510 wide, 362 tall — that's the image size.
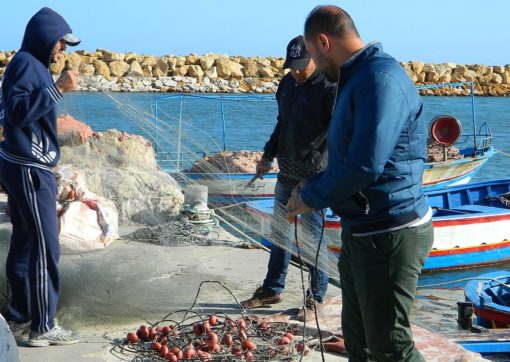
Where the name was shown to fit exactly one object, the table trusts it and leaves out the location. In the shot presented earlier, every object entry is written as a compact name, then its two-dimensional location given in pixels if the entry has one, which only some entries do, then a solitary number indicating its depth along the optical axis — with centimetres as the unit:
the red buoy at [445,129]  1382
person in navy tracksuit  417
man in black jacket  485
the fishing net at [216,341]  425
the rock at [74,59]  3866
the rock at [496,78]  5862
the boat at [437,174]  920
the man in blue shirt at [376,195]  309
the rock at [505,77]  5928
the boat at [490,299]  689
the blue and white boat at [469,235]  1088
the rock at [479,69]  5577
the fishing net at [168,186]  515
